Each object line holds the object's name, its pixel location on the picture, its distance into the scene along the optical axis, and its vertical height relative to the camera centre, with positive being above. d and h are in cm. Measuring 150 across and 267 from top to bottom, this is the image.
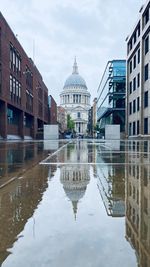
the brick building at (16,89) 2037 +627
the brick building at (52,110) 5070 +742
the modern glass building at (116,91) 4160 +996
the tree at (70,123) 9778 +662
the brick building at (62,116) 8427 +906
